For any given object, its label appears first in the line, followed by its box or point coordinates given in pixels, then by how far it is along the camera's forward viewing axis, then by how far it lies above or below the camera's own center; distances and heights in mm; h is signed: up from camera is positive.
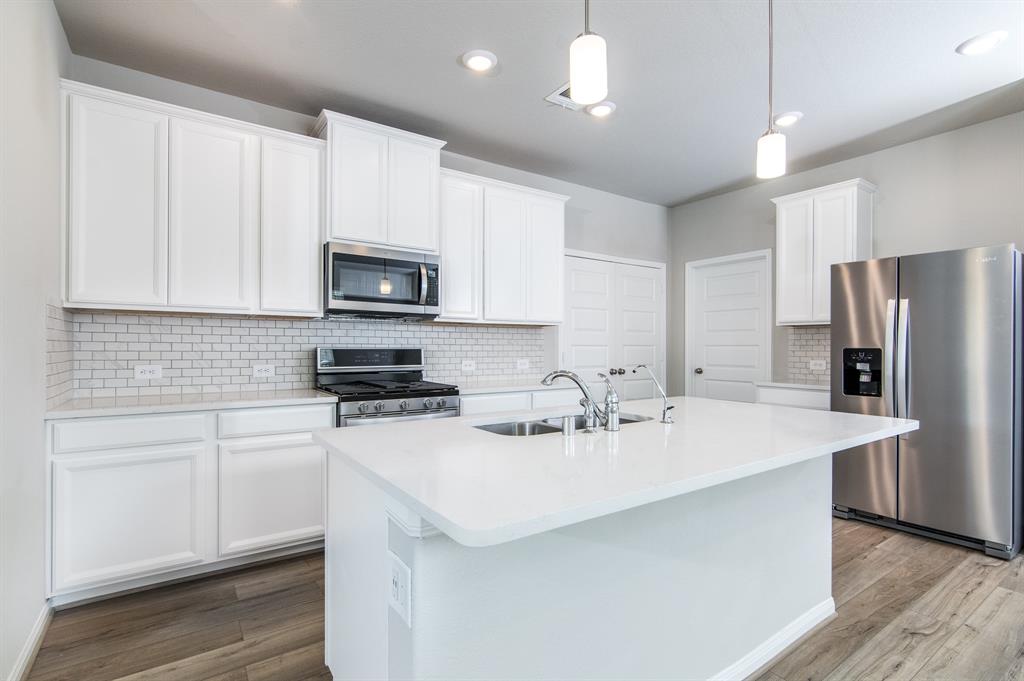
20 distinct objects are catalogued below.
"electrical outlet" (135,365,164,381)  2875 -173
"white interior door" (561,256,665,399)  4863 +186
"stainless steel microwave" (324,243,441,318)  3137 +386
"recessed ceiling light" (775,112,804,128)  3398 +1514
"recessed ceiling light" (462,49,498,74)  2723 +1539
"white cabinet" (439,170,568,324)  3736 +704
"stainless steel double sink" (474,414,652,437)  2101 -358
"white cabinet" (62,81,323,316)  2514 +713
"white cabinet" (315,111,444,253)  3141 +1026
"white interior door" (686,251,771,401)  4855 +165
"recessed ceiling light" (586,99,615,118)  3270 +1519
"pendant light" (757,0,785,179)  2002 +745
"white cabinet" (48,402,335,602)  2299 -754
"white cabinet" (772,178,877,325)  3918 +807
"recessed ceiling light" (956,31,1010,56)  2508 +1512
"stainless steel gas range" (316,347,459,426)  2973 -291
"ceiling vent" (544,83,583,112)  3078 +1518
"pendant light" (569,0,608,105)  1498 +816
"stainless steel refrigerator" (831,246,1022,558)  2930 -289
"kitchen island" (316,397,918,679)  1145 -601
